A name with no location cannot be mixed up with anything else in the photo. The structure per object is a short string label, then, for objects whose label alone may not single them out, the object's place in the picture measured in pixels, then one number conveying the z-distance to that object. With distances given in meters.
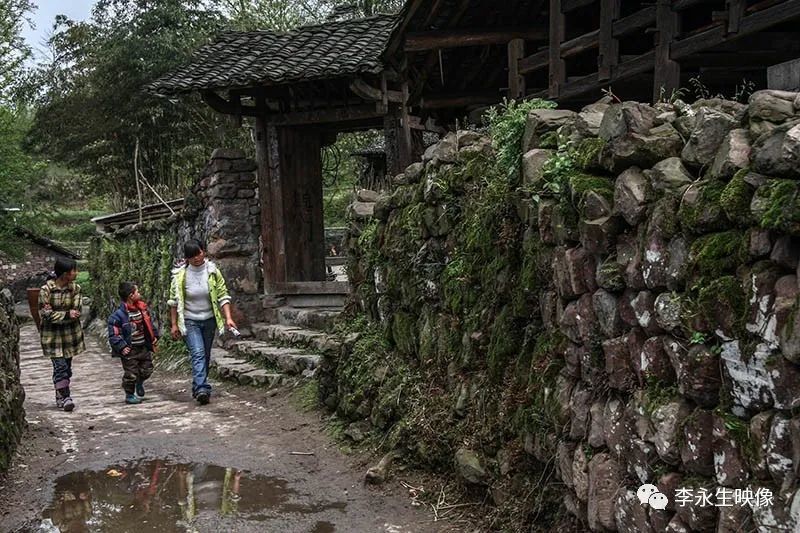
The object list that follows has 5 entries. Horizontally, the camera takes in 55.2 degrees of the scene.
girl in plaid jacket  7.96
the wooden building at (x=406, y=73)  7.51
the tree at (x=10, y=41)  27.52
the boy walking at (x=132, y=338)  8.36
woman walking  8.29
